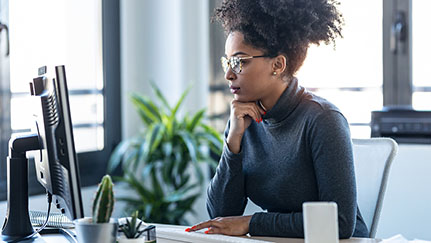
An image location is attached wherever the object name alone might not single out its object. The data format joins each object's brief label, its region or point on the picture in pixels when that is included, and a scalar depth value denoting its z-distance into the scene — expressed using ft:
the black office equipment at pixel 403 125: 11.40
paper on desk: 6.91
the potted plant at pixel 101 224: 6.62
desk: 7.40
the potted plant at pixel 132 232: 6.69
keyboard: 7.26
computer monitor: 6.83
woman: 7.95
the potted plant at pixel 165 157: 13.38
